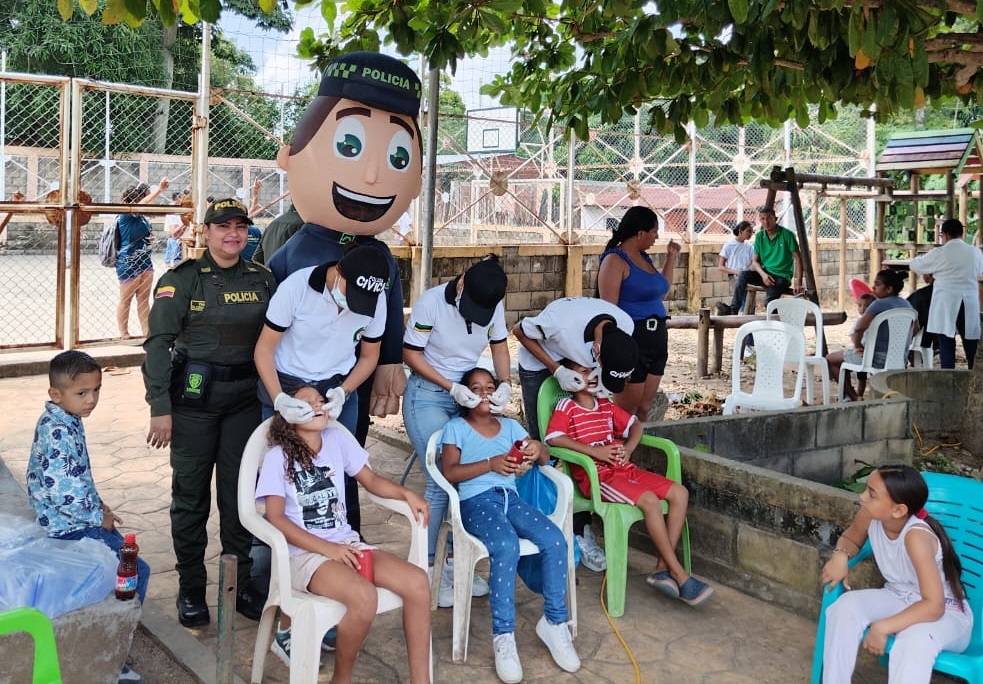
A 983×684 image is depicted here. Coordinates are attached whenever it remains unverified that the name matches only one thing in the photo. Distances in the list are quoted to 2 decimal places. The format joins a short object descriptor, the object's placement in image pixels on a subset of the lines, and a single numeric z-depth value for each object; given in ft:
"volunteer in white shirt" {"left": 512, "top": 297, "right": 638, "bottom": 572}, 14.90
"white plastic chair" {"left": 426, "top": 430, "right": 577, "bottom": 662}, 12.61
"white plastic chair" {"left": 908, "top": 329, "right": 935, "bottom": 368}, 30.90
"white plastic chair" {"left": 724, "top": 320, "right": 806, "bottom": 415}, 24.32
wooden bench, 33.05
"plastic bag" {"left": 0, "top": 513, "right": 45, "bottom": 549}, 11.03
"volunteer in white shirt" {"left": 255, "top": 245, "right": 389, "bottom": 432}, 12.57
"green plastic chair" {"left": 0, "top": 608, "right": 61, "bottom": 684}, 8.41
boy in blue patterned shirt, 11.34
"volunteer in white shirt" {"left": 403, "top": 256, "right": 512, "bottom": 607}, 14.15
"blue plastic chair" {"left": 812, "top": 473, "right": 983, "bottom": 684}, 11.18
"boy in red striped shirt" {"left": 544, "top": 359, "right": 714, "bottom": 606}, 14.23
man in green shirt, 32.63
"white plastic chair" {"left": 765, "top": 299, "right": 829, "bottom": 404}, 28.58
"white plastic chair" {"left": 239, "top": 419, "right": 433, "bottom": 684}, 10.60
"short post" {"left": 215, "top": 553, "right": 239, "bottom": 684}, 9.71
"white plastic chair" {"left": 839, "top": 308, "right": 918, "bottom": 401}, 26.48
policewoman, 12.82
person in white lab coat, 29.27
